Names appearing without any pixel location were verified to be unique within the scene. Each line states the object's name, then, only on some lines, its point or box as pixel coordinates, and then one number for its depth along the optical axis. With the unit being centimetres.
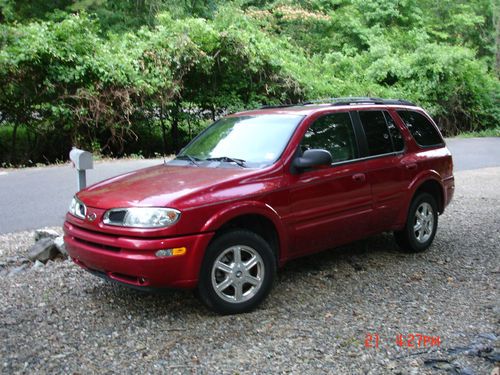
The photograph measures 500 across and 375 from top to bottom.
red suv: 429
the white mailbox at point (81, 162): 577
